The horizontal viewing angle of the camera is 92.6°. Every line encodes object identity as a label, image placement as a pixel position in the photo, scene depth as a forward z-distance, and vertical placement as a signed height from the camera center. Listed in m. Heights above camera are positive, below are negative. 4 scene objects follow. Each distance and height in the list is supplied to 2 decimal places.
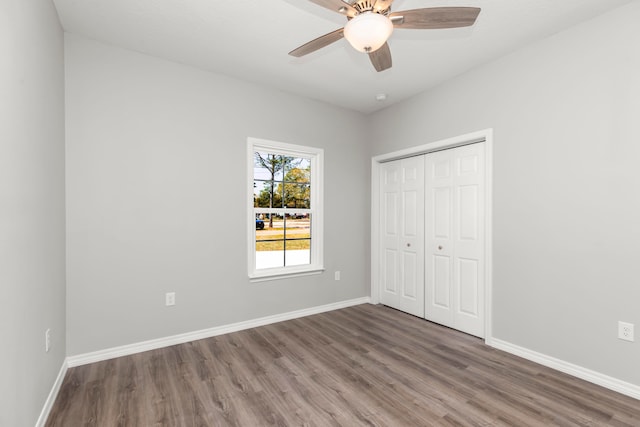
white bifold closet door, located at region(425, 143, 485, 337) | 3.14 -0.28
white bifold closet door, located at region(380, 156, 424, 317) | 3.77 -0.29
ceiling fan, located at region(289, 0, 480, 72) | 1.55 +1.04
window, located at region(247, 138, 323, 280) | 3.50 +0.04
